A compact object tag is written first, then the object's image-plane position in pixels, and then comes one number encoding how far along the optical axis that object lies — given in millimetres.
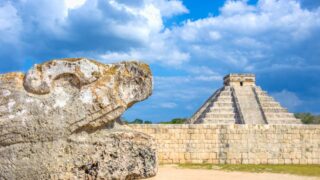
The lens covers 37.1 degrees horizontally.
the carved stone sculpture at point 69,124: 5730
